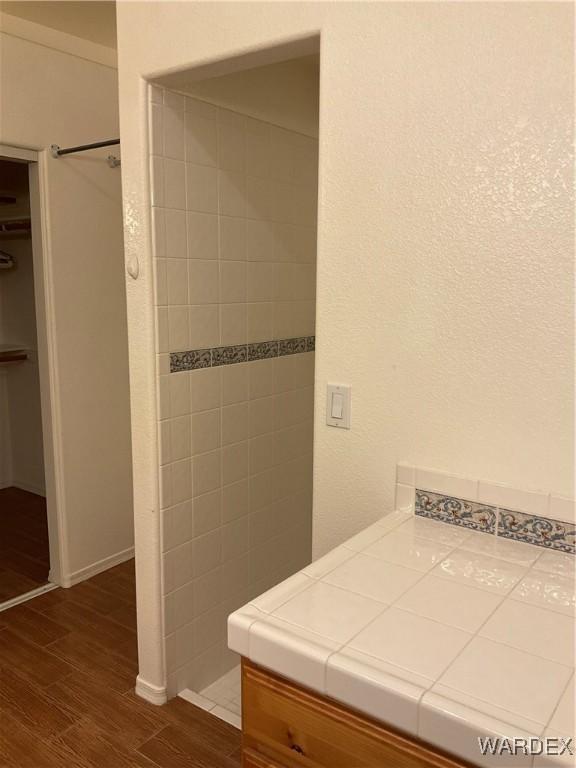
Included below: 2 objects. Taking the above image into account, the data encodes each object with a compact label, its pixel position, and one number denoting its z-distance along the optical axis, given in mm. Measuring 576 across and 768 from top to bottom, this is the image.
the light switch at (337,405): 1647
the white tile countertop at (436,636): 905
